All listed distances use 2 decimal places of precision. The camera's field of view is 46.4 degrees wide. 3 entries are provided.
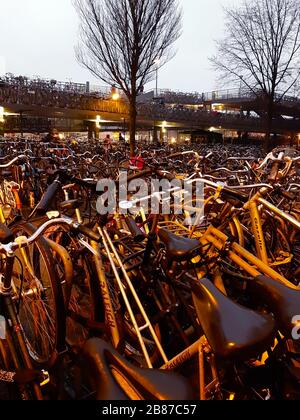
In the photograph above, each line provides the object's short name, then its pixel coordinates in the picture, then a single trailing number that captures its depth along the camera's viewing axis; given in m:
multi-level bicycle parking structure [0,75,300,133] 22.00
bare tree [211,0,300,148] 13.70
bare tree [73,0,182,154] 10.42
